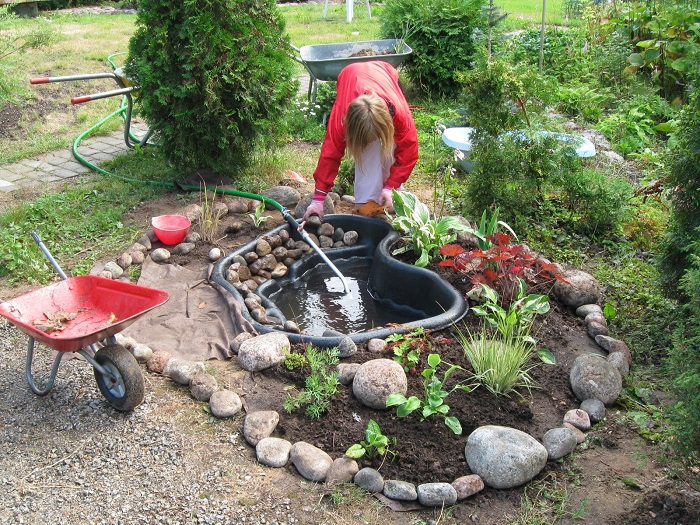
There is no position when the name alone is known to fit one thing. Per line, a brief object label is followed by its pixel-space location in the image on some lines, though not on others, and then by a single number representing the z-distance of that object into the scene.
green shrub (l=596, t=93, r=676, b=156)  6.32
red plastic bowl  4.73
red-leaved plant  3.83
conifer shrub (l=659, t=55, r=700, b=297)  3.50
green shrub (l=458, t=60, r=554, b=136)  4.59
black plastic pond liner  3.75
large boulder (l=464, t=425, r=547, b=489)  2.85
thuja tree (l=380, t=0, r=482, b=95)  7.53
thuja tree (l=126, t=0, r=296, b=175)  5.04
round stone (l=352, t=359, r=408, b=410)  3.23
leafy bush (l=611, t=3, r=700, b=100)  6.73
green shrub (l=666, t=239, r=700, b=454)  2.37
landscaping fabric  3.82
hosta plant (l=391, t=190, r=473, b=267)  4.29
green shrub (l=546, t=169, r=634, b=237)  4.80
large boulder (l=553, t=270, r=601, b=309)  4.01
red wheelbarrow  3.12
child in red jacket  4.40
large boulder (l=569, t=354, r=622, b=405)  3.30
